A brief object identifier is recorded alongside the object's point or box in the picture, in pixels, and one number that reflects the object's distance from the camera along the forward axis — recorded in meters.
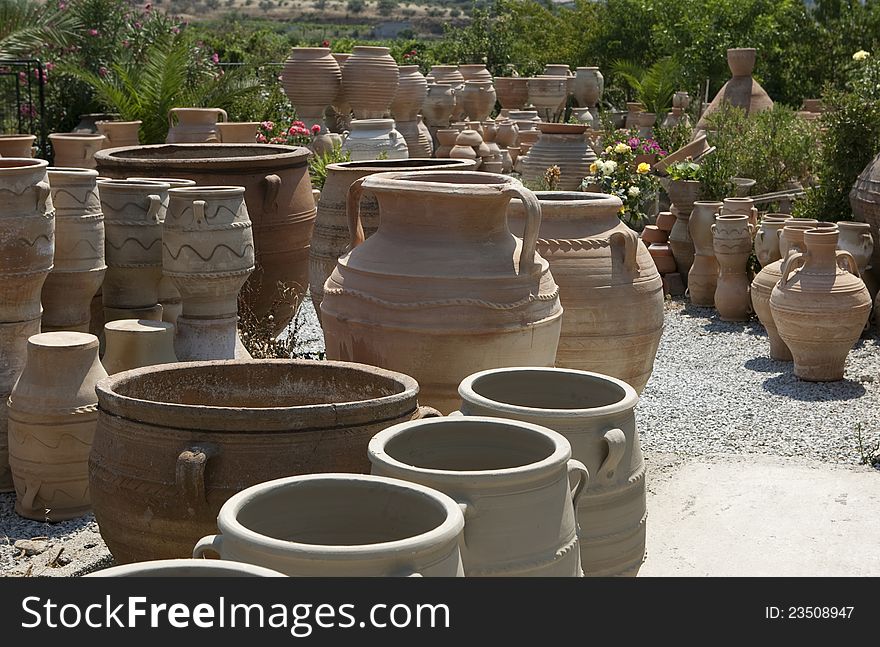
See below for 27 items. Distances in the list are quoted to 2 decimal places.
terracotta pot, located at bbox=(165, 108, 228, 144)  7.70
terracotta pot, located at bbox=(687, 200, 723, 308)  8.87
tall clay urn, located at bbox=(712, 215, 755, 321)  8.48
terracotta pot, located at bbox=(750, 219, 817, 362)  7.60
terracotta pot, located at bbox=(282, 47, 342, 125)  12.85
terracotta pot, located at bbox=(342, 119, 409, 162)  9.77
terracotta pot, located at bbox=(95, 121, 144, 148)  8.80
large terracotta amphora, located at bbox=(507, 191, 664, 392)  4.99
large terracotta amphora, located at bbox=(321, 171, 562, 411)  3.91
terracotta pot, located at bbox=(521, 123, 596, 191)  9.98
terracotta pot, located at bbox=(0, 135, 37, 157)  6.20
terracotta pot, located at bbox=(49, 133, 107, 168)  8.34
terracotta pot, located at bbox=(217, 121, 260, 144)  7.66
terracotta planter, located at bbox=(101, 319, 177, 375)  4.47
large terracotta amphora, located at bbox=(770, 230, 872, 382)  7.03
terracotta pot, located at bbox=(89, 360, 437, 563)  2.83
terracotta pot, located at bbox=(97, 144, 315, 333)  5.56
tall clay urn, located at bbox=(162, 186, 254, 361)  4.50
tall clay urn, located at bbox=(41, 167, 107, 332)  4.60
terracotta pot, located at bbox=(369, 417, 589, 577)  2.28
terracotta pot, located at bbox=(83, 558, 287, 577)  1.79
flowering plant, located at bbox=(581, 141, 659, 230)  9.45
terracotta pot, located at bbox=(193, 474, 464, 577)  1.90
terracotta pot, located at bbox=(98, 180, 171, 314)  4.84
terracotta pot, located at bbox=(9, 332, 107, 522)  4.21
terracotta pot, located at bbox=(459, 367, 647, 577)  2.81
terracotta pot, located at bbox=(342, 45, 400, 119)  12.92
